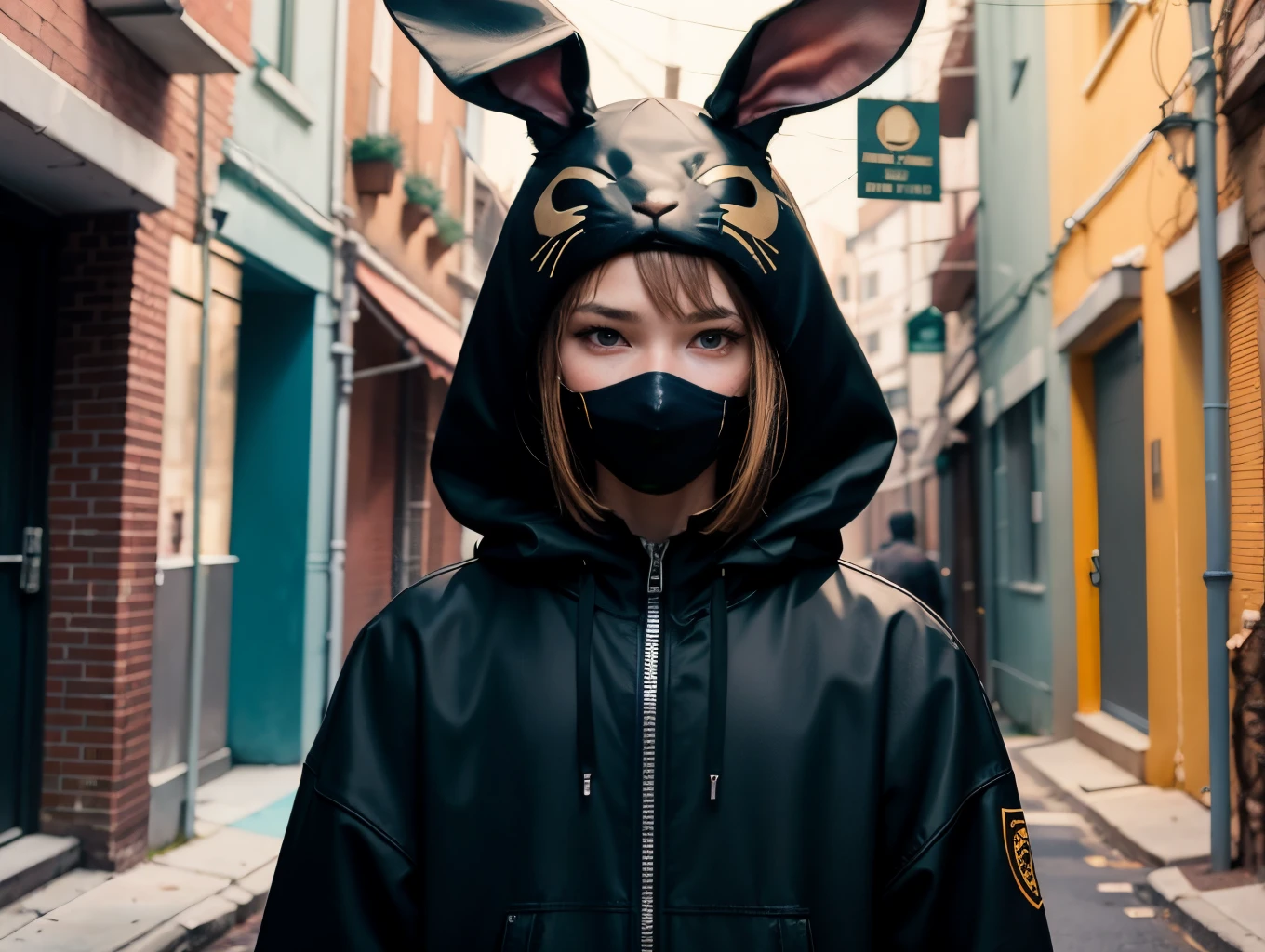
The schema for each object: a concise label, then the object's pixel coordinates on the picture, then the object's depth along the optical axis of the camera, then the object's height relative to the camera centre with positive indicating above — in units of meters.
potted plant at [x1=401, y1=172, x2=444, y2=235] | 8.96 +2.49
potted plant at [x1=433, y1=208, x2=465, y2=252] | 9.52 +2.40
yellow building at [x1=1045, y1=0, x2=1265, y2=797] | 5.23 +0.83
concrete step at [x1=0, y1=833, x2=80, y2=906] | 4.49 -1.29
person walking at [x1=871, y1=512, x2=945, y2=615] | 8.23 -0.20
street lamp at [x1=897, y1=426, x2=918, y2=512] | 16.64 +1.37
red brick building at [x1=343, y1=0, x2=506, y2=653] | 8.10 +1.75
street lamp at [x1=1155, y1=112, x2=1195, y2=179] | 5.05 +1.70
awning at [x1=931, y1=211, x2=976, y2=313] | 12.37 +2.75
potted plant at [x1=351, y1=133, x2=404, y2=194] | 8.06 +2.47
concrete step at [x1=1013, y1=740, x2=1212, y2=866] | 5.26 -1.33
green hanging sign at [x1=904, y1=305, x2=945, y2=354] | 12.90 +2.22
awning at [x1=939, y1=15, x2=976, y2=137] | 10.86 +4.19
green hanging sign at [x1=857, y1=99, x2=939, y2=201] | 3.97 +1.32
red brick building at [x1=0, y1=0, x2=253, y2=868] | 4.89 +0.24
